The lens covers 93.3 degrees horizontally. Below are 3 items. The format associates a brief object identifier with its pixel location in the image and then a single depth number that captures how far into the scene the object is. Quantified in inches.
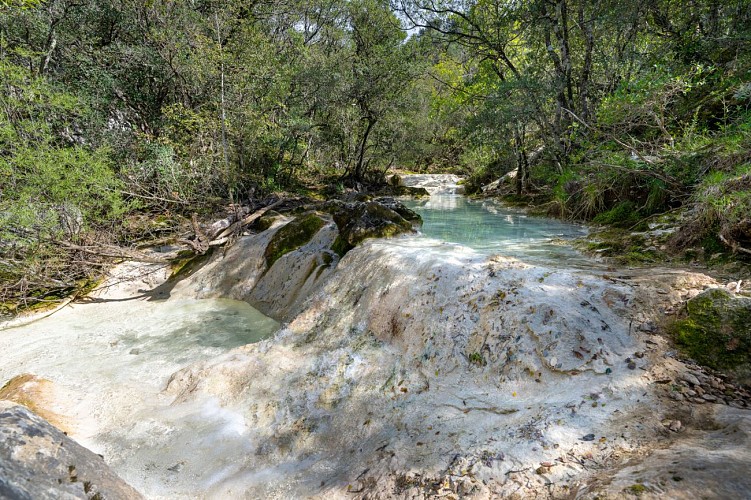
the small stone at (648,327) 137.2
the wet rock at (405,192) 973.9
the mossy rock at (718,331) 114.7
